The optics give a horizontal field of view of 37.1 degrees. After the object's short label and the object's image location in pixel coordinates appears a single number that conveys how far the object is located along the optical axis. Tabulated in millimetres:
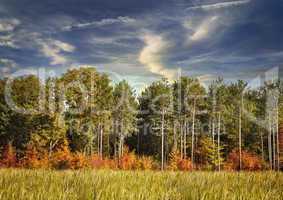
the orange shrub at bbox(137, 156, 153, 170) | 58944
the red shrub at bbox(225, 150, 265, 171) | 62894
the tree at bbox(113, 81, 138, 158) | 68438
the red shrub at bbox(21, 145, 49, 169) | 53375
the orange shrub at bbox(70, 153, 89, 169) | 51594
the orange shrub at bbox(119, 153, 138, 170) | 57144
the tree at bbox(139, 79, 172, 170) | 67125
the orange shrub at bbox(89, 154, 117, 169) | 52738
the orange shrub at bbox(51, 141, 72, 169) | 53281
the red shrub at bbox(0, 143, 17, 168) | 54706
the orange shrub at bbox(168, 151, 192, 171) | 59188
